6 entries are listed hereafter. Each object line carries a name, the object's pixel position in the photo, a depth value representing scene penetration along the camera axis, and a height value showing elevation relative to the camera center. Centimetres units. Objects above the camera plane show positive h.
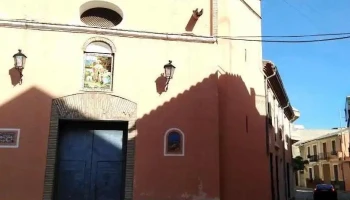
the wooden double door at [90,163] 927 +18
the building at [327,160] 3441 +149
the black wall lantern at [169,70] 948 +254
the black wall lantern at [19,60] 885 +255
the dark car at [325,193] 1959 -92
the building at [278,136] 1445 +182
